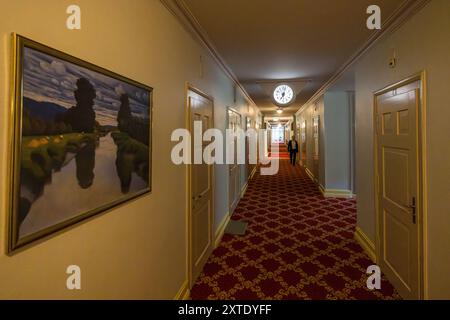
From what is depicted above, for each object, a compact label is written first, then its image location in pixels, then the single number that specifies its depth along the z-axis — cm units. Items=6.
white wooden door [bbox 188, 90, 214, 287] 271
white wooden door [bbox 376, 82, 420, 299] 227
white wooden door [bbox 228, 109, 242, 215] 503
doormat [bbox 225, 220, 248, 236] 421
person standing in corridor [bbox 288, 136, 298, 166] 1290
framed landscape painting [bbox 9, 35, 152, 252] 86
